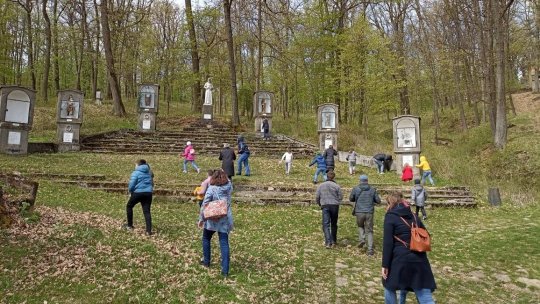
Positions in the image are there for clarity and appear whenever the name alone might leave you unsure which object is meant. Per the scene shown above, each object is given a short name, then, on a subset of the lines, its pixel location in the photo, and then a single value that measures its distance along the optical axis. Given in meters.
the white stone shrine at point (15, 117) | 17.23
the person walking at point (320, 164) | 14.99
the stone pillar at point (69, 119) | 19.91
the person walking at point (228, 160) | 13.27
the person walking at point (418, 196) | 11.24
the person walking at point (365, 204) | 8.03
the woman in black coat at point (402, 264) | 4.45
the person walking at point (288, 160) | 16.98
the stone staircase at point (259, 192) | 12.50
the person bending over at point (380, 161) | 18.64
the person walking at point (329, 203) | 8.34
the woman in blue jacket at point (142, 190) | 7.98
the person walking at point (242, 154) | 15.72
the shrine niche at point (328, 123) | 23.19
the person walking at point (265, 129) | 25.25
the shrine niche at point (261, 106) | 27.25
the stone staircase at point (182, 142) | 21.41
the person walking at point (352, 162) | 17.70
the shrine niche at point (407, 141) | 18.31
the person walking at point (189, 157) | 15.59
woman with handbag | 6.05
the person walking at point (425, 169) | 14.93
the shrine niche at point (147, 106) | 25.47
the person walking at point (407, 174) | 14.81
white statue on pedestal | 28.98
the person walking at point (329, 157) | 15.37
